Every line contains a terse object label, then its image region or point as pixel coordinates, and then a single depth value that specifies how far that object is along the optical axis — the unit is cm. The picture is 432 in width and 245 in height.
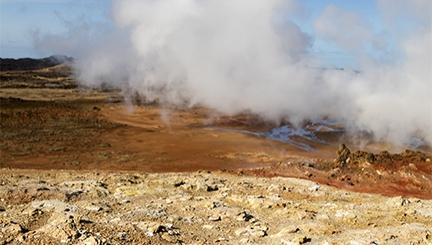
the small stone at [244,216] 972
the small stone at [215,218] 962
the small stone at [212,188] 1207
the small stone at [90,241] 789
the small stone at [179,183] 1223
